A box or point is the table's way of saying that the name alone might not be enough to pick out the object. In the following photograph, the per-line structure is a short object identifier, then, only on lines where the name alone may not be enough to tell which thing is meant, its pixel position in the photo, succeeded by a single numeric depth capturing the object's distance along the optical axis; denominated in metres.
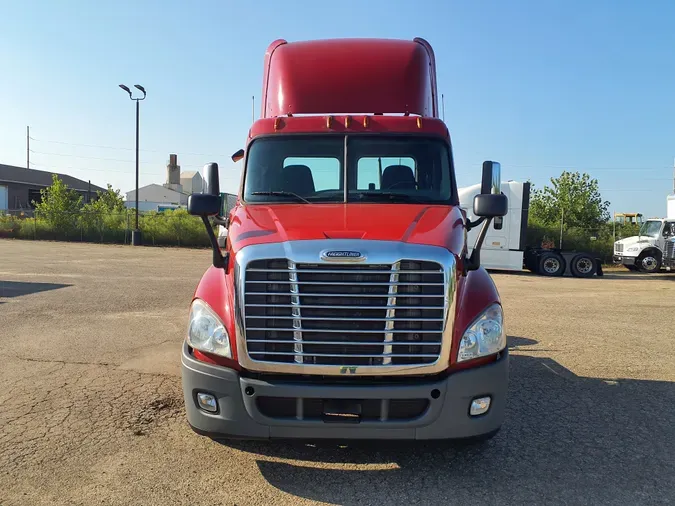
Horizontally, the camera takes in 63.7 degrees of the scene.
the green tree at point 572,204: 35.53
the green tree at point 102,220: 34.84
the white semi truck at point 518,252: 20.73
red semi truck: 3.41
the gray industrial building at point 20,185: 59.16
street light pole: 31.35
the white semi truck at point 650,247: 22.94
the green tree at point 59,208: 36.06
